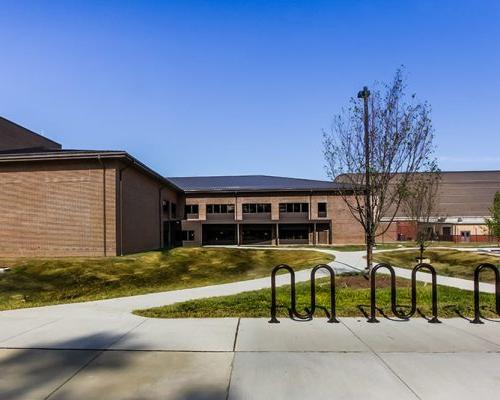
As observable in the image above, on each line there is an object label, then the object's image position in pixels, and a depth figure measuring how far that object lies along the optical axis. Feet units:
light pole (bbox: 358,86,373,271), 41.09
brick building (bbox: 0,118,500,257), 80.18
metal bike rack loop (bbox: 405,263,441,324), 24.23
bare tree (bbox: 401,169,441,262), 43.91
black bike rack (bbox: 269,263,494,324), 24.39
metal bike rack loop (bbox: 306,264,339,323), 24.42
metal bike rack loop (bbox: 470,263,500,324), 24.22
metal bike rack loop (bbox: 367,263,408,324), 24.56
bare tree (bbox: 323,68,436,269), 40.78
